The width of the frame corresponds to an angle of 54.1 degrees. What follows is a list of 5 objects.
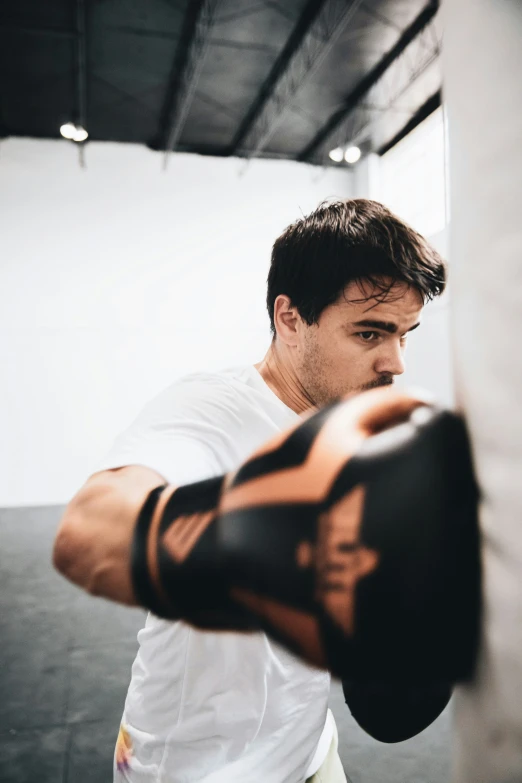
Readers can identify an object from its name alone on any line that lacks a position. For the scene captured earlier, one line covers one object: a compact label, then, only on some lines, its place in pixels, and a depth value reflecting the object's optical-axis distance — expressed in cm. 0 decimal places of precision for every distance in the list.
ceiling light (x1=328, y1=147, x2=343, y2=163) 564
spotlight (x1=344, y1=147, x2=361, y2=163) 566
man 46
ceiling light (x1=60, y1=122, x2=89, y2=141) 518
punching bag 24
